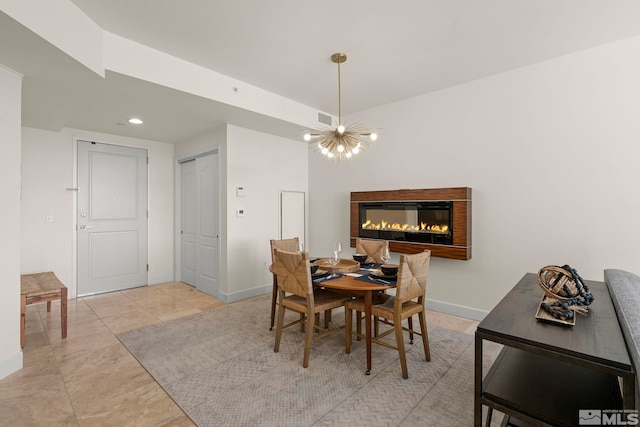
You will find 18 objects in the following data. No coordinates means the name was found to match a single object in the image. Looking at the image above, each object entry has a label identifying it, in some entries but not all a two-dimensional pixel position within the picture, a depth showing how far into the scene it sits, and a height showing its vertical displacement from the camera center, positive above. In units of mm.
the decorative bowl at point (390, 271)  2551 -496
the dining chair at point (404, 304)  2285 -774
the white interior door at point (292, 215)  4914 -62
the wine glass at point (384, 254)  2914 -431
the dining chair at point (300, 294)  2471 -738
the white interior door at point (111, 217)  4535 -104
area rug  1924 -1267
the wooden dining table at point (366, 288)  2311 -577
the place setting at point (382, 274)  2486 -548
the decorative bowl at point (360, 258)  3068 -468
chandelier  2812 +675
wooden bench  2807 -790
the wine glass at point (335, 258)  3041 -478
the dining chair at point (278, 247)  3321 -433
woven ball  1697 -415
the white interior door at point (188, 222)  5048 -185
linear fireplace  3443 -97
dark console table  1218 -841
